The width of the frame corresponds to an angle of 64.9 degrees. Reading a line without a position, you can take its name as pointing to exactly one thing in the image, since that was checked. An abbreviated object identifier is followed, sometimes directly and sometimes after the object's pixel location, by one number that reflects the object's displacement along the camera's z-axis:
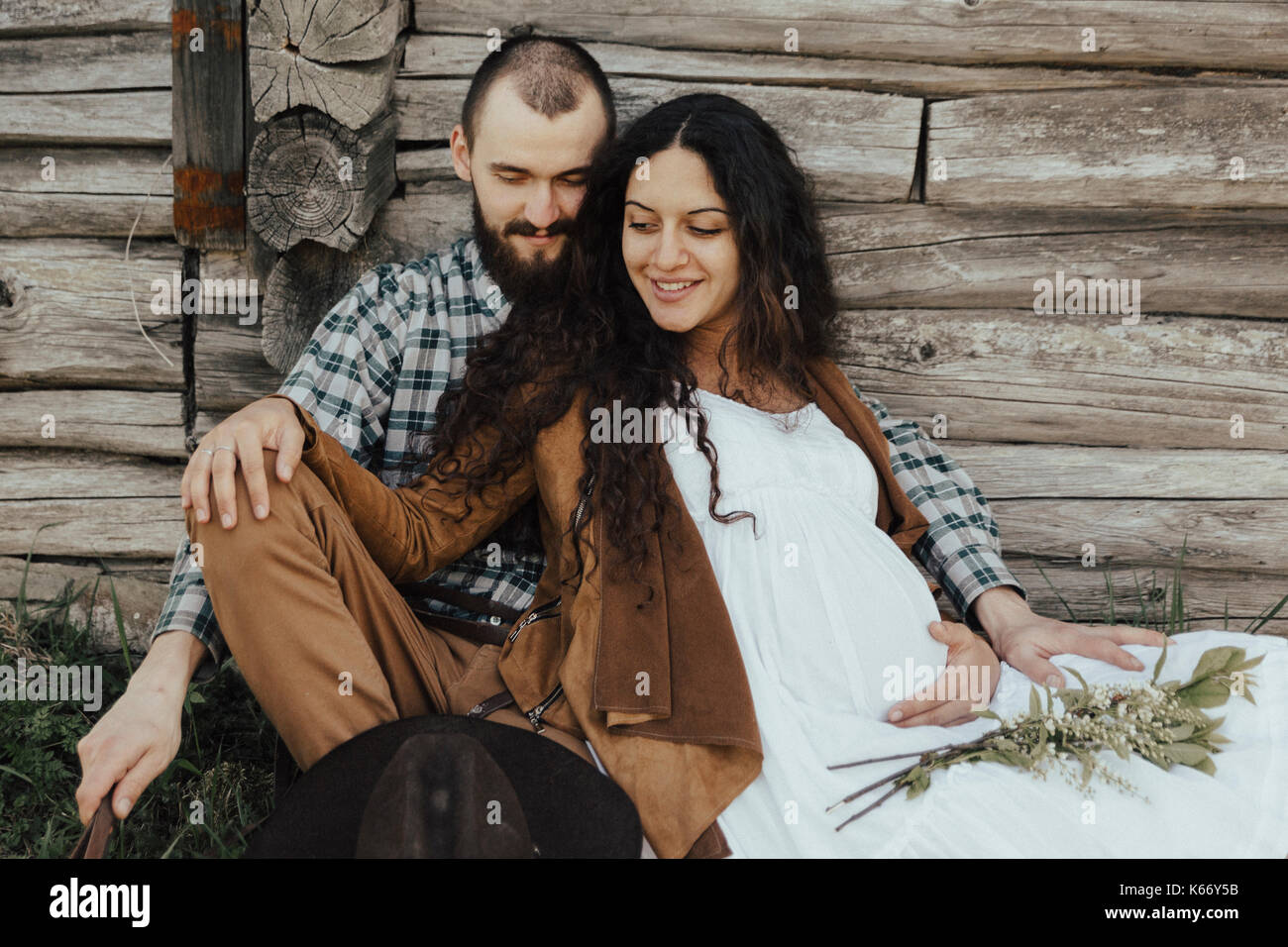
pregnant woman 2.02
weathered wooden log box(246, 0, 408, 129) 2.89
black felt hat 1.73
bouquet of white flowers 2.03
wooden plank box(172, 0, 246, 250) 3.10
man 2.37
